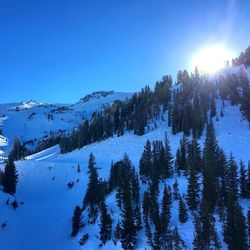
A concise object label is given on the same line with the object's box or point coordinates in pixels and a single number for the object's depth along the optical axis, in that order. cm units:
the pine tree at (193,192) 5360
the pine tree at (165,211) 4902
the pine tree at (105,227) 5634
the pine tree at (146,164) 7344
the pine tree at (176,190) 5802
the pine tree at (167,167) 6965
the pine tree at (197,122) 9746
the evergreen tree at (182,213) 5041
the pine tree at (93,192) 7063
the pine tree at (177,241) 4449
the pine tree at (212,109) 10542
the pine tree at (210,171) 5329
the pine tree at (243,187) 5506
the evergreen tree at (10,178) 8376
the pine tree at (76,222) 6554
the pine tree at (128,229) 5108
